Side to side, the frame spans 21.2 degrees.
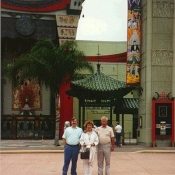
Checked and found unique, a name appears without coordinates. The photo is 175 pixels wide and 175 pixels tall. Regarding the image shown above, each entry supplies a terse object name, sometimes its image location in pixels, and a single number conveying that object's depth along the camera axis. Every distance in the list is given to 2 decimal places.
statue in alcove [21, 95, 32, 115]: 44.45
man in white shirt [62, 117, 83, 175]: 13.38
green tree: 30.31
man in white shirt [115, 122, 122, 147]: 30.13
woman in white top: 12.91
